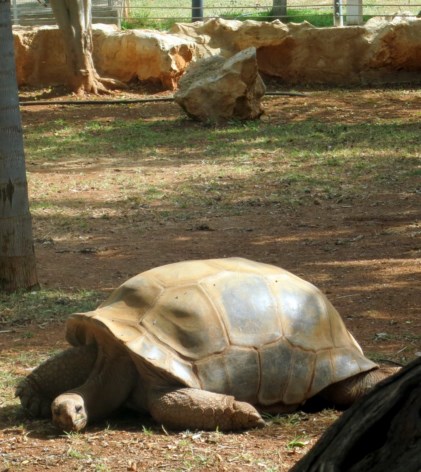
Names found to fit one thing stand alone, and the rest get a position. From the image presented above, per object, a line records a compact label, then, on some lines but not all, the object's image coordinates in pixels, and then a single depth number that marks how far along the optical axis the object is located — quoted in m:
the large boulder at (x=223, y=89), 31.16
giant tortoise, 9.43
